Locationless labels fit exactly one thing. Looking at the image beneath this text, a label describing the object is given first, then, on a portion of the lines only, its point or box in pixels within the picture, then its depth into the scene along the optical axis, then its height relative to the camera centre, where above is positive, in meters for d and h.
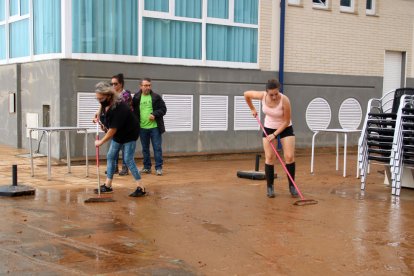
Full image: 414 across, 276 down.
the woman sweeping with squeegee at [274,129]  9.16 -0.49
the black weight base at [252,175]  11.15 -1.42
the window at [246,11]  15.34 +2.13
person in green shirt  11.31 -0.38
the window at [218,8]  14.86 +2.12
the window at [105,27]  13.09 +1.47
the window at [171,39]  14.00 +1.31
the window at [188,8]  14.34 +2.05
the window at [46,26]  13.19 +1.47
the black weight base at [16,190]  8.93 -1.40
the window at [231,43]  15.01 +1.30
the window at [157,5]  13.88 +2.03
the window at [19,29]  14.59 +1.56
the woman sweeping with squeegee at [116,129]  8.83 -0.50
